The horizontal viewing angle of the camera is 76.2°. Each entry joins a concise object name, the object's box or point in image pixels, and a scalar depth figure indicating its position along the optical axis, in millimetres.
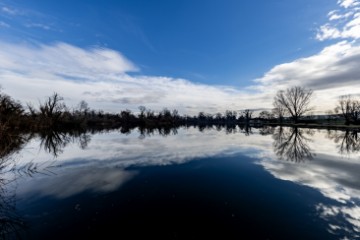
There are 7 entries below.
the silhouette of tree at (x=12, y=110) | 30294
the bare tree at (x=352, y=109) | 60788
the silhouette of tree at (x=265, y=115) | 136912
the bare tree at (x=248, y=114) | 138150
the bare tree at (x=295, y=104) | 79312
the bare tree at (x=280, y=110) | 90569
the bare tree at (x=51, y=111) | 49656
